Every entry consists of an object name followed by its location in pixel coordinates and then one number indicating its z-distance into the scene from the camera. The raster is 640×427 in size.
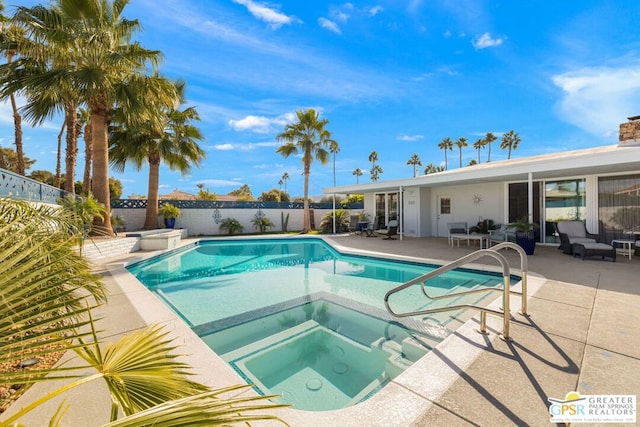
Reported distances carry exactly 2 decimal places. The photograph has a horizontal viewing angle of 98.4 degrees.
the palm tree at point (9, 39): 8.43
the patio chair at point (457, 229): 10.35
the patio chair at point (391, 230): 13.22
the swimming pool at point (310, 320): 3.26
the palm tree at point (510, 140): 40.00
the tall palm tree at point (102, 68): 8.26
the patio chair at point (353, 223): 15.80
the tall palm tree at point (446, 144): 45.16
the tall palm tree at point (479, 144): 43.12
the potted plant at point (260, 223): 18.31
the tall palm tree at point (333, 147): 17.14
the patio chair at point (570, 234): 8.26
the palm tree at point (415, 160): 50.41
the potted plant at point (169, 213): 15.70
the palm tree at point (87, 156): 12.20
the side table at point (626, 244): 7.49
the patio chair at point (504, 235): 8.82
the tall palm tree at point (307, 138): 16.55
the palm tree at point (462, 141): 44.81
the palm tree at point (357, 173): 61.59
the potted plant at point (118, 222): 13.37
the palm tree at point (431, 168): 46.25
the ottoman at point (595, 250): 7.10
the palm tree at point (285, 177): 71.35
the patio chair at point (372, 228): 14.59
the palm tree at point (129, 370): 0.86
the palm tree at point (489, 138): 42.46
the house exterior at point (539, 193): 8.36
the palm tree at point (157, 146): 13.60
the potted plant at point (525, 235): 7.97
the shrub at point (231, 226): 17.22
